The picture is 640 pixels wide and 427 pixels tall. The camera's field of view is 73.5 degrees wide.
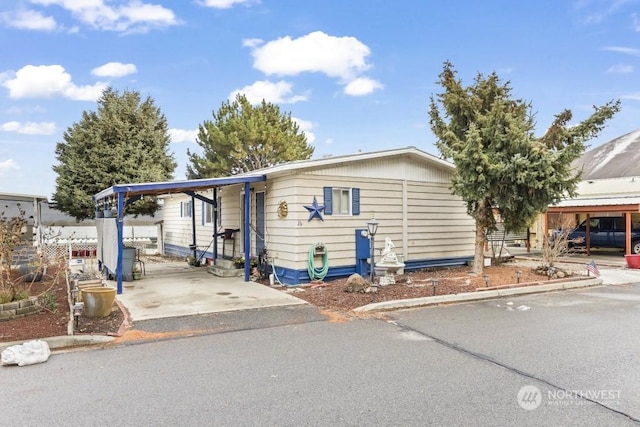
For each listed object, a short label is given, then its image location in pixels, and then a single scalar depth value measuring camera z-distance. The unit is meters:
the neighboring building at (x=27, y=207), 14.82
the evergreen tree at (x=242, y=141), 26.91
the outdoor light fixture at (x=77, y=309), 6.33
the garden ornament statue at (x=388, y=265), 9.38
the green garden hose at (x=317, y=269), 9.77
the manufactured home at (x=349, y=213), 9.80
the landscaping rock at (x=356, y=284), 8.59
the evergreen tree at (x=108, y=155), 22.33
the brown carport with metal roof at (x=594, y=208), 15.09
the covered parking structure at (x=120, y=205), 9.10
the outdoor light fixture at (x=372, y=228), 8.80
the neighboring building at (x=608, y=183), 16.00
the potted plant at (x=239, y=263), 11.91
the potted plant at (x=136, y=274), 11.10
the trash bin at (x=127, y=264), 10.79
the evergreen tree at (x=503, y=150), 9.54
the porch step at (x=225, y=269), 11.68
